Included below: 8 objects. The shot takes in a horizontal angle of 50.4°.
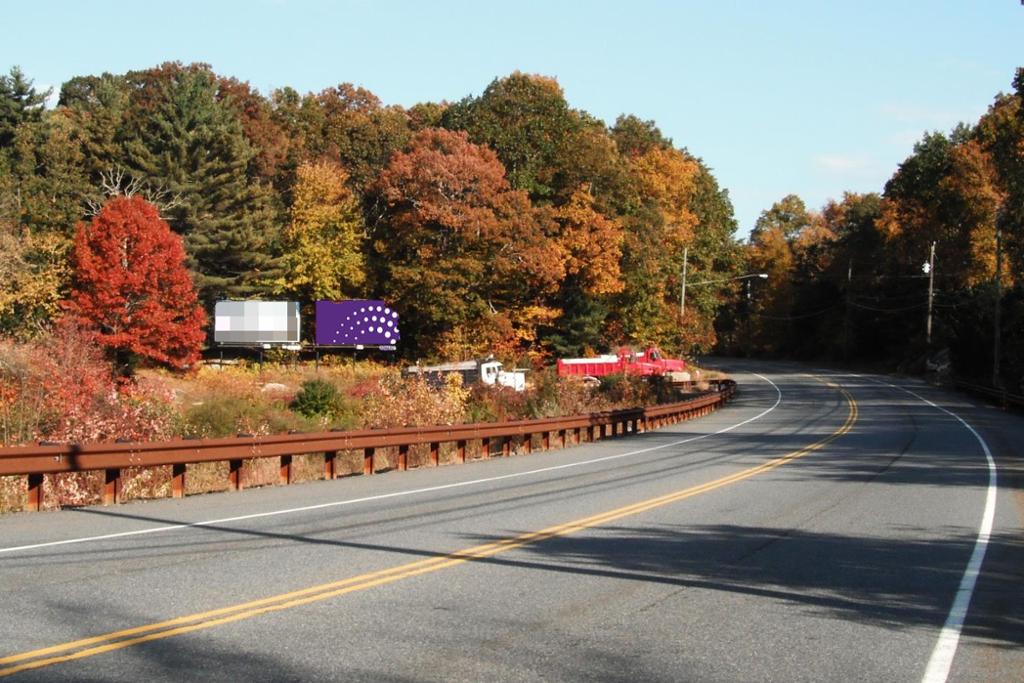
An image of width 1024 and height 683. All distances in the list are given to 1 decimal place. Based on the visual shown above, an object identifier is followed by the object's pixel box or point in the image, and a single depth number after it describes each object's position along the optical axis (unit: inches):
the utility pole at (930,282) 3341.5
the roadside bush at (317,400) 1718.8
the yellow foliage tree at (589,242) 2554.1
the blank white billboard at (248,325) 2423.7
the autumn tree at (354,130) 3112.7
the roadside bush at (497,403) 1310.3
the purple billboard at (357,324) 2503.7
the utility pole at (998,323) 2298.2
